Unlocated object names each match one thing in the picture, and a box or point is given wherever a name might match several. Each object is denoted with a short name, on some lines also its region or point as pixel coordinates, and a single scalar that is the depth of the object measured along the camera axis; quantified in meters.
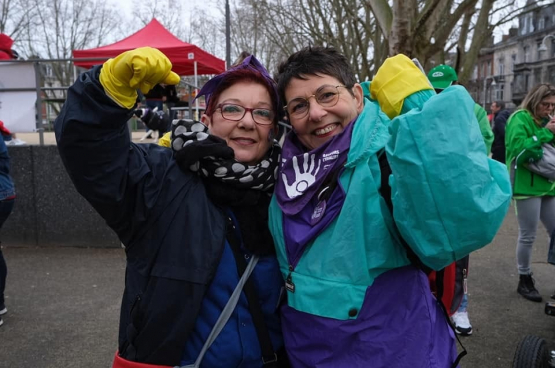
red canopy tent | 11.04
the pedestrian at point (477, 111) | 3.88
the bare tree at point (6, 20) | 33.91
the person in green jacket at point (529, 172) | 4.54
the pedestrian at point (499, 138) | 7.89
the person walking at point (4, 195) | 4.11
